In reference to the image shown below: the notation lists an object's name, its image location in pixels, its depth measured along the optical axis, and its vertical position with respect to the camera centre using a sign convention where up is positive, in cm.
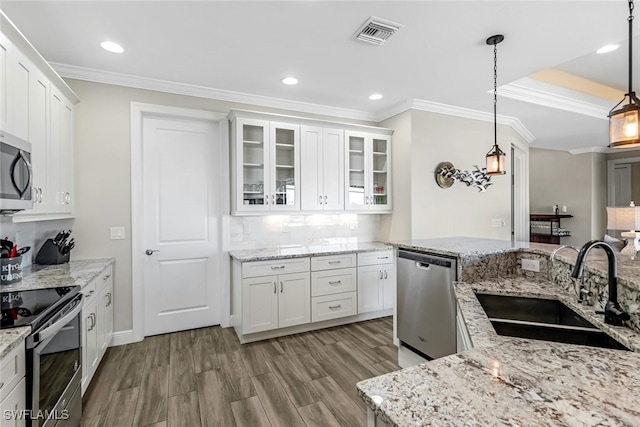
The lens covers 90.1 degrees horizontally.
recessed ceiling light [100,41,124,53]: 255 +136
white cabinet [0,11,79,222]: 185 +67
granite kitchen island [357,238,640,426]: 74 -47
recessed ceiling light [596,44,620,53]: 266 +140
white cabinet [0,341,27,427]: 121 -70
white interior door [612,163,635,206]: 673 +56
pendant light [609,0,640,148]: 163 +47
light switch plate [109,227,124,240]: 317 -20
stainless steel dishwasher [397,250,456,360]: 228 -71
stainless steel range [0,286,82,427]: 139 -67
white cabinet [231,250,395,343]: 325 -88
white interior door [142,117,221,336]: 339 -12
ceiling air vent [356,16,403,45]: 229 +137
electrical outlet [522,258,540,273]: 218 -36
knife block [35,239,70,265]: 266 -34
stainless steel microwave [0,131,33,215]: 164 +21
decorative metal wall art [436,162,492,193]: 362 +44
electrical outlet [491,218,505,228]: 460 -13
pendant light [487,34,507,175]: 264 +43
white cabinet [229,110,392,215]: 356 +58
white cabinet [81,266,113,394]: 222 -85
